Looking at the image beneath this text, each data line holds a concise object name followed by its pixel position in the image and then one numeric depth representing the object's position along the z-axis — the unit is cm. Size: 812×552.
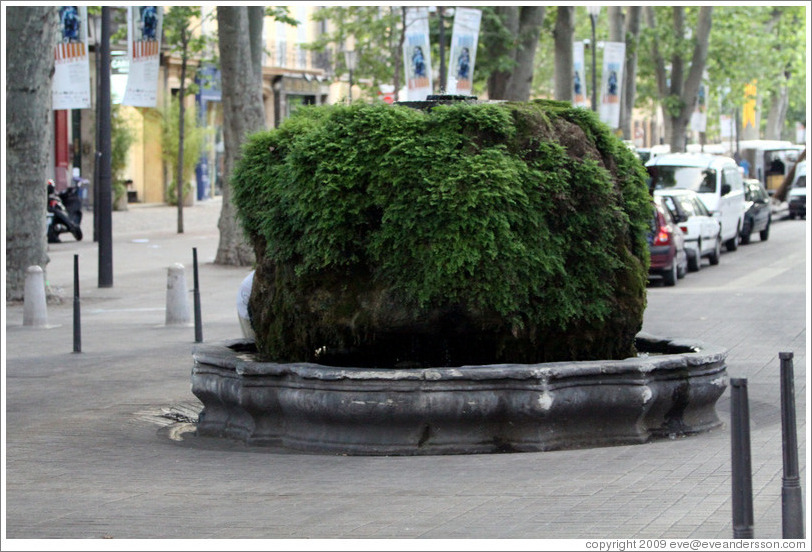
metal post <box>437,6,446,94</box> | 3519
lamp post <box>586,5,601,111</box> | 4356
